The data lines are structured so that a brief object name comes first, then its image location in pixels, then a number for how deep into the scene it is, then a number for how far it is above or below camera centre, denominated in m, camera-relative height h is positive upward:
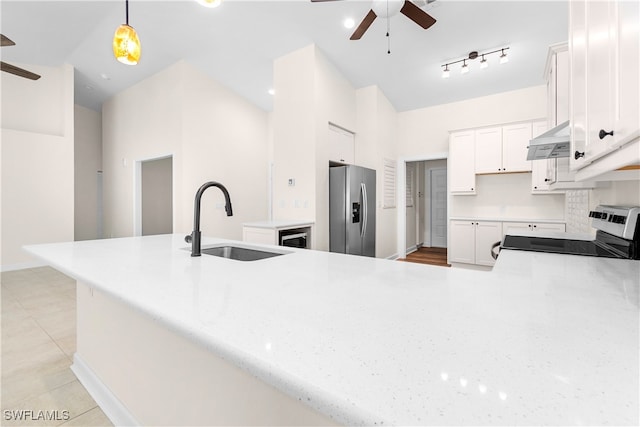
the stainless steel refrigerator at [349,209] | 3.94 +0.01
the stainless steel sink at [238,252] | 1.66 -0.26
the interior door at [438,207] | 6.88 +0.07
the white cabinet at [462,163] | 4.59 +0.79
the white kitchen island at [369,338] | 0.38 -0.25
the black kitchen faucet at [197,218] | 1.34 -0.04
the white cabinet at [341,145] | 4.21 +1.04
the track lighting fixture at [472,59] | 3.55 +2.02
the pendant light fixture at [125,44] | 1.77 +1.07
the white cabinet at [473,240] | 4.34 -0.49
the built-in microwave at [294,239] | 3.39 -0.37
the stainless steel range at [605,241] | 1.31 -0.19
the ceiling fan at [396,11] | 2.43 +1.83
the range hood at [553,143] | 1.58 +0.40
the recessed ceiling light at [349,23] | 3.29 +2.24
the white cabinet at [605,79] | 0.65 +0.39
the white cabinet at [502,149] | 4.19 +0.95
